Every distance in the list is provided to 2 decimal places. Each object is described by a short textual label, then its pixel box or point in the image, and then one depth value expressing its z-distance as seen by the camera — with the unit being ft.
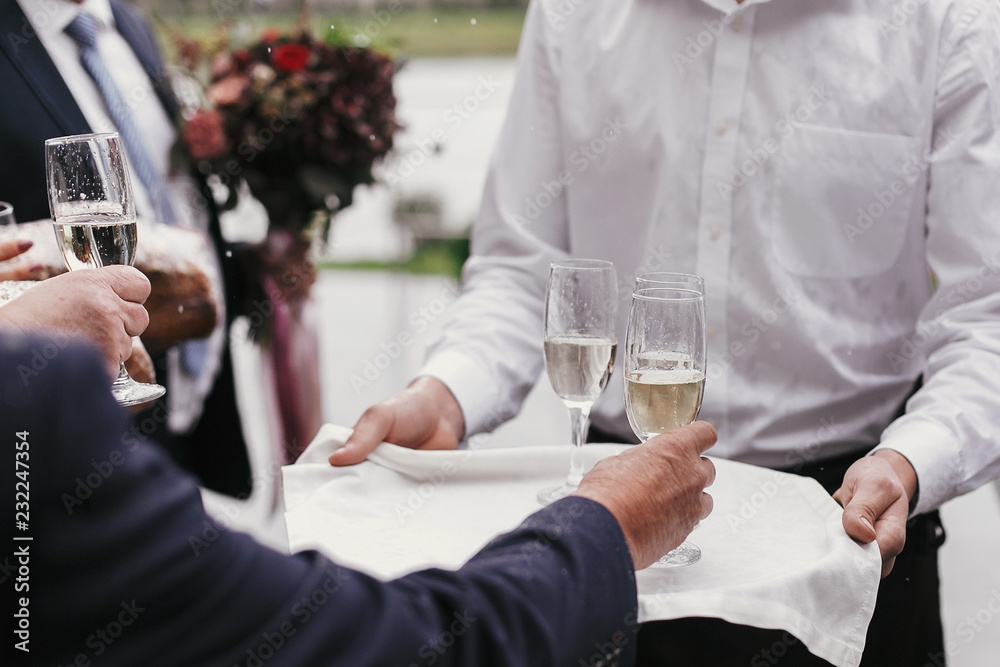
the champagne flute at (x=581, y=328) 3.69
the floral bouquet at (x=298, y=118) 7.77
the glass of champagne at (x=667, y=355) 3.37
